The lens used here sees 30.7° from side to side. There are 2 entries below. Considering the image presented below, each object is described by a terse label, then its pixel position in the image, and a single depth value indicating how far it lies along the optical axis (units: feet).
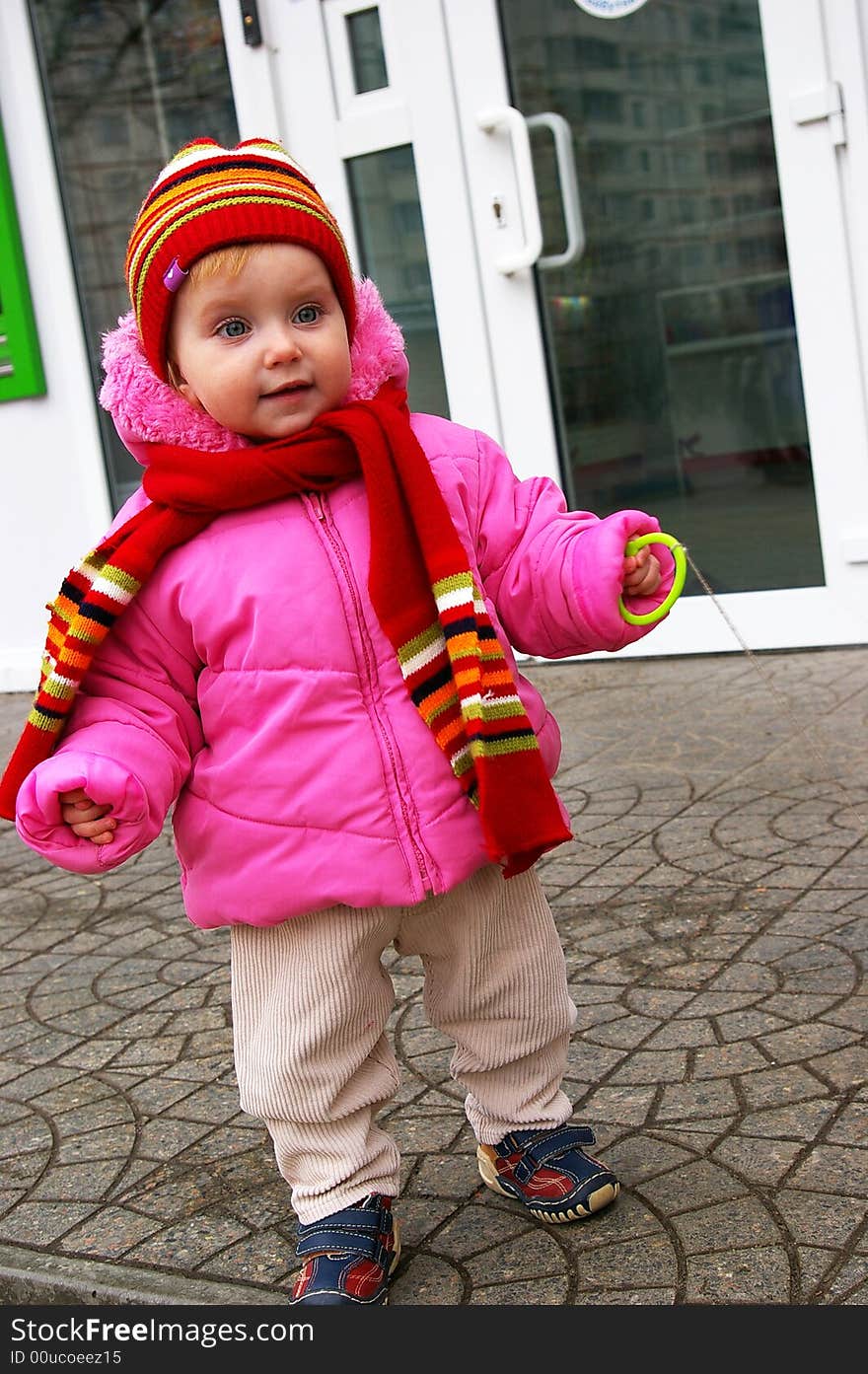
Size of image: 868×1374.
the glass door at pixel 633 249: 15.15
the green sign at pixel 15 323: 19.16
